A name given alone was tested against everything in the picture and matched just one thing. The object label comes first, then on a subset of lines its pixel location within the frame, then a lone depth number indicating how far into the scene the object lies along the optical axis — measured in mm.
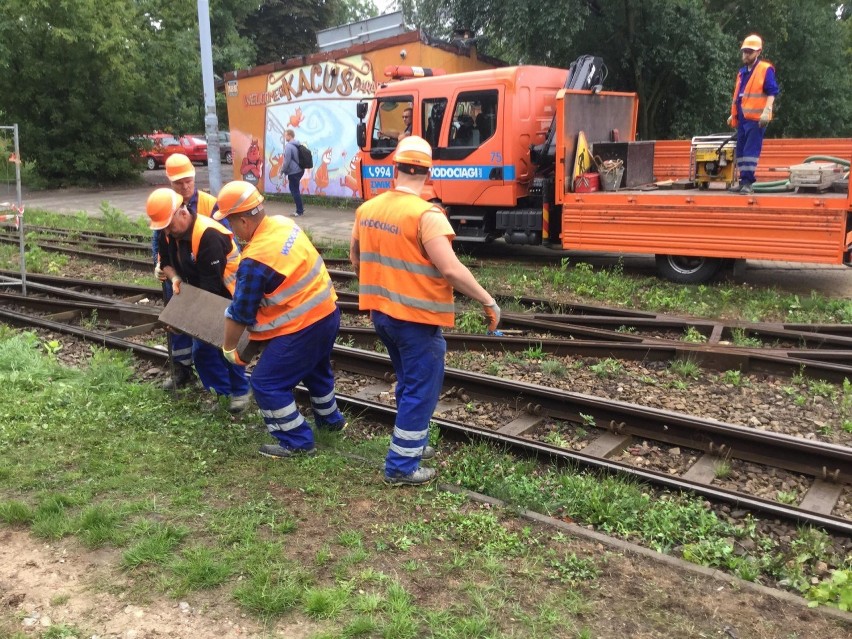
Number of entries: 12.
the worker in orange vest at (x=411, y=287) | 4094
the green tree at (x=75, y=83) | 23125
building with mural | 18078
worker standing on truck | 8875
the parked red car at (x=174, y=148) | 31781
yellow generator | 9914
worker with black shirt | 5184
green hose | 9423
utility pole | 13977
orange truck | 8930
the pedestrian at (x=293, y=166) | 17328
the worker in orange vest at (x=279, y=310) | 4418
